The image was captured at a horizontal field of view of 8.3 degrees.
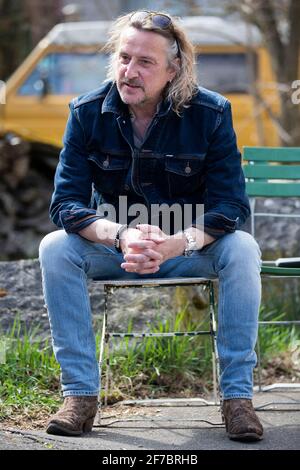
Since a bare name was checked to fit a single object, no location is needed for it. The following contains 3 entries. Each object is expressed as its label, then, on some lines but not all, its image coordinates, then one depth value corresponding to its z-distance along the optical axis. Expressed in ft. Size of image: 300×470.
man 25.46
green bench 32.27
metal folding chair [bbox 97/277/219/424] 26.19
